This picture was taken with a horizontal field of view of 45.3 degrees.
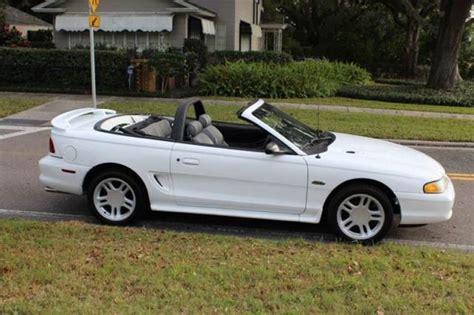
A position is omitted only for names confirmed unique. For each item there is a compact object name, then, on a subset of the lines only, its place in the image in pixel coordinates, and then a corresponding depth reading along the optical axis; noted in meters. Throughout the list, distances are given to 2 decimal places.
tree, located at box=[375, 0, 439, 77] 34.47
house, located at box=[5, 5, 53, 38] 36.84
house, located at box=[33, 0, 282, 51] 22.67
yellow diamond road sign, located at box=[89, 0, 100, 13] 11.60
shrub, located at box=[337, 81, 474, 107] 18.25
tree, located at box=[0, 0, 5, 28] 25.11
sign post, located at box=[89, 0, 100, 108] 11.65
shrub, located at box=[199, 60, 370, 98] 18.67
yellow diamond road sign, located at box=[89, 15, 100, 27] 11.82
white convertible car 5.39
